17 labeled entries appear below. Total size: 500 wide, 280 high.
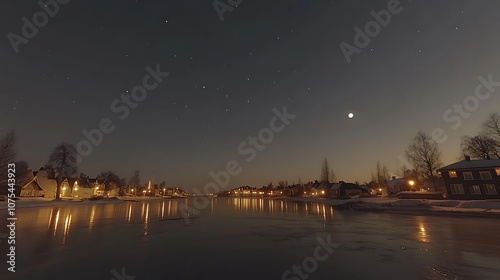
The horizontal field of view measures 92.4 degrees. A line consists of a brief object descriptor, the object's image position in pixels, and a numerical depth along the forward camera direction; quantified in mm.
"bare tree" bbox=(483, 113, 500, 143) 62959
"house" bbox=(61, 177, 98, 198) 89062
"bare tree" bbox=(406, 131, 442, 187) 65125
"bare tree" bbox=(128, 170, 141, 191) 157325
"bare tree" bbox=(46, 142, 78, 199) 64812
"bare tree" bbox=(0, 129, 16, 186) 47594
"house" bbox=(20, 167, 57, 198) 72875
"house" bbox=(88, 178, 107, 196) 107438
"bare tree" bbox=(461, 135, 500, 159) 67744
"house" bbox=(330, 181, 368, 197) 103938
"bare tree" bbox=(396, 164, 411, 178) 127244
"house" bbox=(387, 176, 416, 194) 92269
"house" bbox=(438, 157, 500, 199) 47688
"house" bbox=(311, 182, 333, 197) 102569
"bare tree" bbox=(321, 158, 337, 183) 101919
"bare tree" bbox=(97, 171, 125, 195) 107881
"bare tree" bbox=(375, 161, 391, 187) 135750
